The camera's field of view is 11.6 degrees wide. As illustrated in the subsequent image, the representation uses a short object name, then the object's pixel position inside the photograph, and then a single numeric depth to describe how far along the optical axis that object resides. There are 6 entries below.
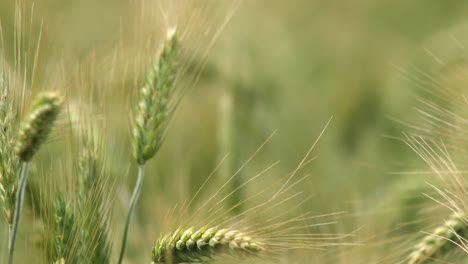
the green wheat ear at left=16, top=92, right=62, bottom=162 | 1.47
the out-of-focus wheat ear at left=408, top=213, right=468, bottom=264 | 1.55
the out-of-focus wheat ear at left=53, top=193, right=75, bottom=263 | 1.51
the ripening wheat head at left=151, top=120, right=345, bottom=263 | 1.47
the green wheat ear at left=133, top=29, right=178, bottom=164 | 1.55
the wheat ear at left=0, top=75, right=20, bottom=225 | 1.50
